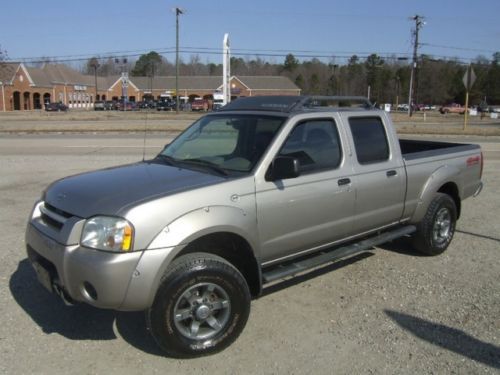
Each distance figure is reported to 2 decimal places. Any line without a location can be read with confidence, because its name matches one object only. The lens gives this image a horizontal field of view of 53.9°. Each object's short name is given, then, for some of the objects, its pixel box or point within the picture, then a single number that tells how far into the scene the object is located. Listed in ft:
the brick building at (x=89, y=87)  249.96
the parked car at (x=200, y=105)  233.55
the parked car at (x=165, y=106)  230.48
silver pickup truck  11.07
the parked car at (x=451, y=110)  257.12
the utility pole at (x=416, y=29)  207.99
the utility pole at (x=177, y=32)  175.31
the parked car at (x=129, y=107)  245.45
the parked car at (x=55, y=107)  223.51
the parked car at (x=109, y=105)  256.93
